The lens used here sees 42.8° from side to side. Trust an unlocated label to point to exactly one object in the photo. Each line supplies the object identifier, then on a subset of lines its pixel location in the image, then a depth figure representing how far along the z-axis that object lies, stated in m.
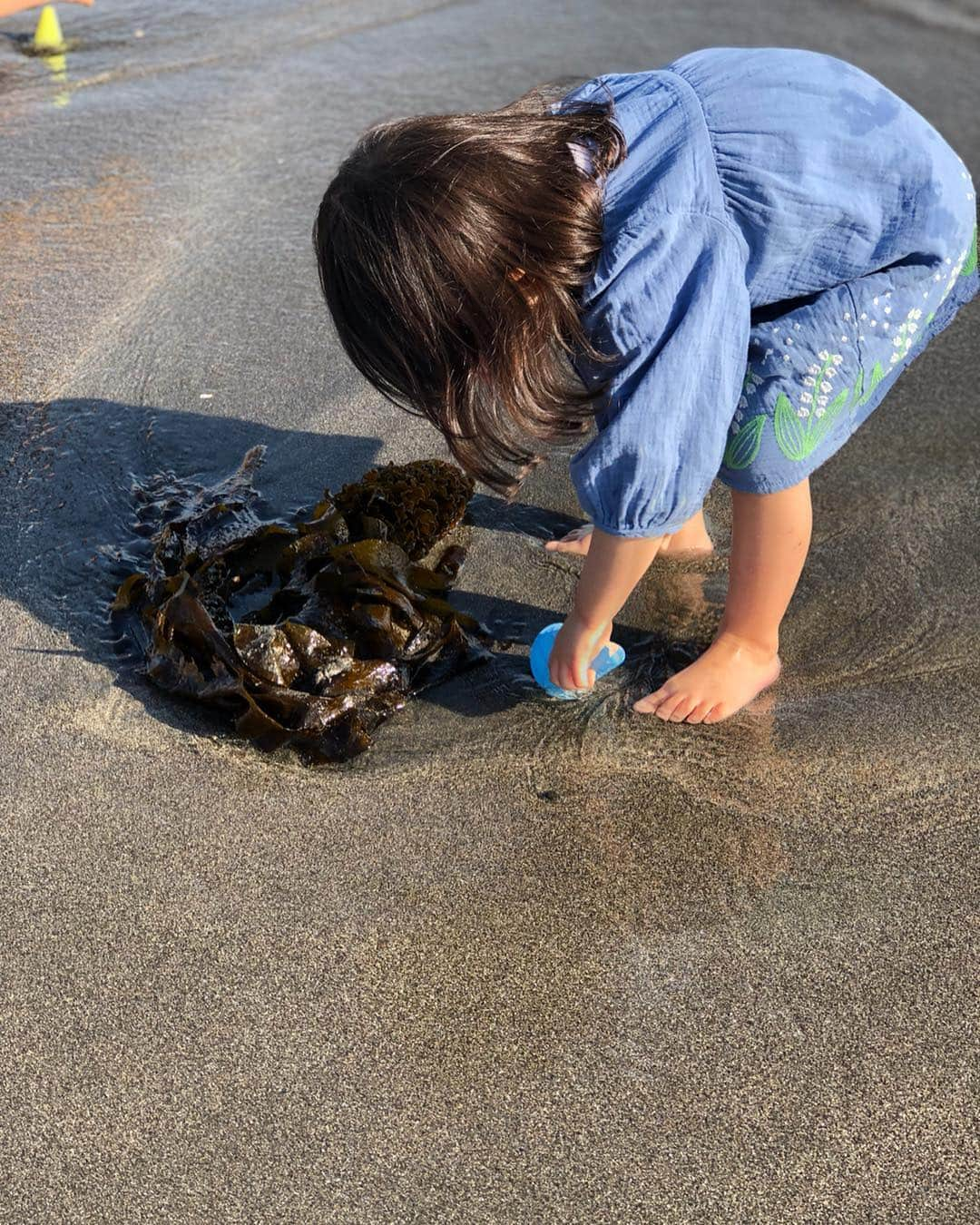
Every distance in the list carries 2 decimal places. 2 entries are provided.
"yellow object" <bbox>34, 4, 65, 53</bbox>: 5.34
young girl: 1.91
